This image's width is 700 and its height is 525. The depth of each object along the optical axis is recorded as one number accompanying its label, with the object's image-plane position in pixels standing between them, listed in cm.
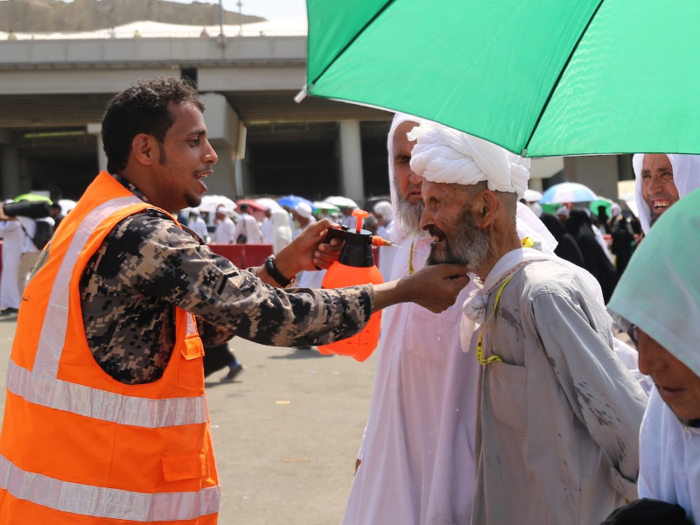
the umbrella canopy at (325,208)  2606
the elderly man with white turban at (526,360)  225
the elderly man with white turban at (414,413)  285
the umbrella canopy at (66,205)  2383
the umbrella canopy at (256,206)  1989
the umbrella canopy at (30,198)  1728
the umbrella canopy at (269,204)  2073
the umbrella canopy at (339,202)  3048
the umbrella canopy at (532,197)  1908
